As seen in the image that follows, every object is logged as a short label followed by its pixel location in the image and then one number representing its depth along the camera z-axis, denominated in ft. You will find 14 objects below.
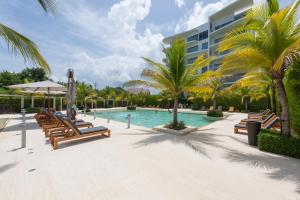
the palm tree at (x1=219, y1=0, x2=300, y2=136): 12.81
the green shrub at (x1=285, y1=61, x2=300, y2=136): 14.38
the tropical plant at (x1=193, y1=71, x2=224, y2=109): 20.98
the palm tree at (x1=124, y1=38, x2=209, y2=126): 23.18
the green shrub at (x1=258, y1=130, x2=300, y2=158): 13.37
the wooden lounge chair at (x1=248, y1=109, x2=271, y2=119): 28.54
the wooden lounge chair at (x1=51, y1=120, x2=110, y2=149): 15.55
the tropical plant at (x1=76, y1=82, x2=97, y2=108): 68.61
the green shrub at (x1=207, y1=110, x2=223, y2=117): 43.44
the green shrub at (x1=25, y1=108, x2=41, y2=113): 45.62
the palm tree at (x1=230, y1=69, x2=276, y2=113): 22.54
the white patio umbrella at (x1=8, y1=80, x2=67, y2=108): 27.07
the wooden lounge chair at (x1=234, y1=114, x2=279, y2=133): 20.95
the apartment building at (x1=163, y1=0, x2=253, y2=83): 90.23
